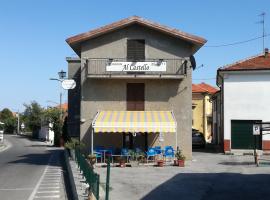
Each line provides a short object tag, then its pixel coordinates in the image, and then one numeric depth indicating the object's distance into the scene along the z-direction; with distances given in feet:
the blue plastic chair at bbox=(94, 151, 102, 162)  83.71
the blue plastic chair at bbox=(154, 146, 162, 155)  83.20
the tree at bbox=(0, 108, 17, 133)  435.53
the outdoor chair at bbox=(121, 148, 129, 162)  80.53
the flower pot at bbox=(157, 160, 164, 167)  77.76
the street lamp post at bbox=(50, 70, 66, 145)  95.14
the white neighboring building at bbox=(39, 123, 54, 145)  241.35
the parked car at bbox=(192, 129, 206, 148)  137.47
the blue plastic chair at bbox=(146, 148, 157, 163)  81.87
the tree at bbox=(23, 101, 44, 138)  305.02
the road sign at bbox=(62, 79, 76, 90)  89.61
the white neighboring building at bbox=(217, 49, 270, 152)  108.68
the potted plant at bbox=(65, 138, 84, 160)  83.92
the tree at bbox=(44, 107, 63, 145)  183.66
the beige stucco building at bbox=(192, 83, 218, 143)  193.57
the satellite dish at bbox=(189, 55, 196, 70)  96.09
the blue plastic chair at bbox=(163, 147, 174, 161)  83.32
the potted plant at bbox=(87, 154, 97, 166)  78.48
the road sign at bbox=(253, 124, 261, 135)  79.66
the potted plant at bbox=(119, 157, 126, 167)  78.03
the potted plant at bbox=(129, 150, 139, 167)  80.33
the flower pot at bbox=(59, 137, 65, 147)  174.50
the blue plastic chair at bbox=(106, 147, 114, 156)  84.12
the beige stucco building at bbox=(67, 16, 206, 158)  89.15
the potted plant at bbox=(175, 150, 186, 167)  77.61
